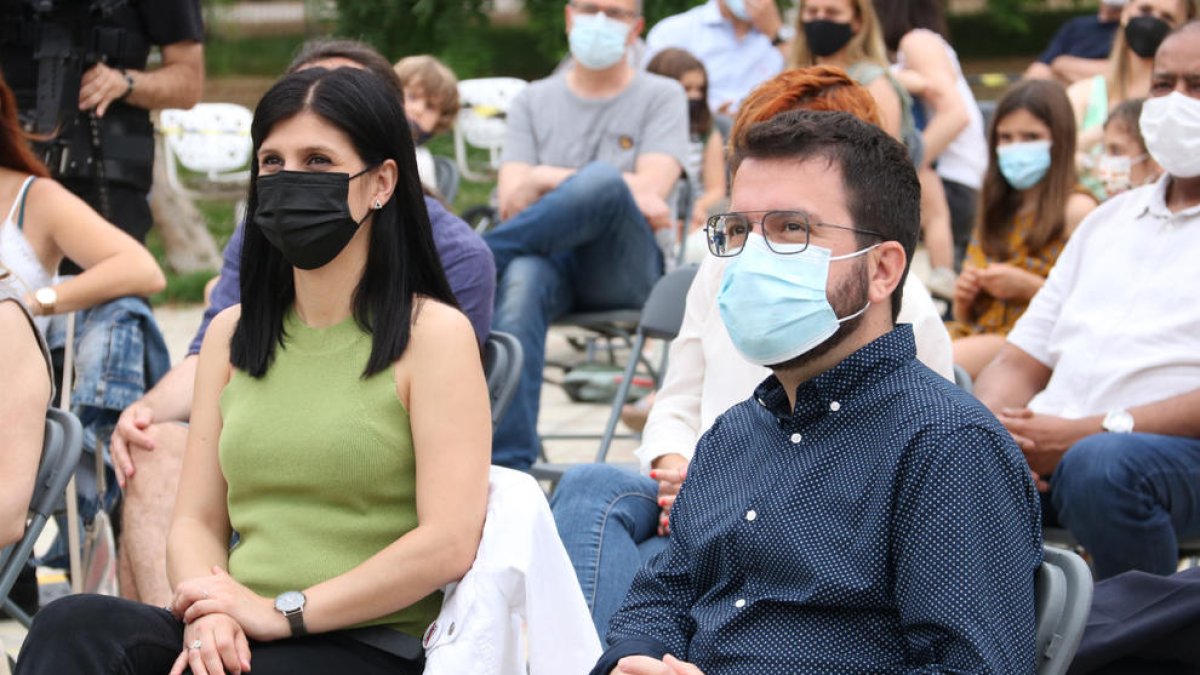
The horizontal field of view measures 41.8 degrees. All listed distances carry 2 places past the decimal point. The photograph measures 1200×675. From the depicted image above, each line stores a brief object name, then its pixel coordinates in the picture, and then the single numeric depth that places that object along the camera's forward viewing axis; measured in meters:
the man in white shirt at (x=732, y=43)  8.76
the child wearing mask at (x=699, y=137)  7.57
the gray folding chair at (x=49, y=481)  3.26
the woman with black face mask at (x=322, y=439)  2.73
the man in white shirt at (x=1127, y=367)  3.63
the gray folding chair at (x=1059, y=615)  2.28
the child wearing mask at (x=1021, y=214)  5.04
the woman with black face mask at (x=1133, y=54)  6.73
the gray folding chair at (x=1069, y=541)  3.79
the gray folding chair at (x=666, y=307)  4.57
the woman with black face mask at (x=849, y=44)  6.05
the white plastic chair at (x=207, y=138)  11.16
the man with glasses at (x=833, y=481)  2.20
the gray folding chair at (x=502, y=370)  3.91
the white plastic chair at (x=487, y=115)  10.89
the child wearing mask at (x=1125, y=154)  5.22
